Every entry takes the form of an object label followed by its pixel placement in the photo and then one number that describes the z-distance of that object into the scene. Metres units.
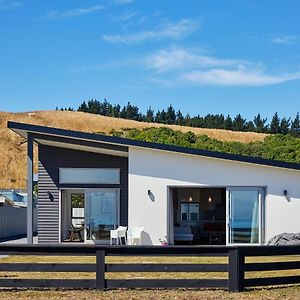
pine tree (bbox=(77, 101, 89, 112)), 107.38
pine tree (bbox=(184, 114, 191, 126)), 85.81
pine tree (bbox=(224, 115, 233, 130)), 82.62
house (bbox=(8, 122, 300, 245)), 17.70
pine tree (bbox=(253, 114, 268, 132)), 79.94
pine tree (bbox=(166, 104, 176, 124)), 93.56
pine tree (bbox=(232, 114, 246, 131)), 81.44
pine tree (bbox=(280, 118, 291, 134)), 79.05
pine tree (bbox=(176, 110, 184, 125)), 88.38
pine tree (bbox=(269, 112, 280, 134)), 79.32
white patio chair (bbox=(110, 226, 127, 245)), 18.08
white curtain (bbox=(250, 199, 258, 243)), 17.98
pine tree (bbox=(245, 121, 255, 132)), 81.25
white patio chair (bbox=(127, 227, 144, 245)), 17.61
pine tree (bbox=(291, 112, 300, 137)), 80.09
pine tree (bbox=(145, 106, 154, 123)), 94.44
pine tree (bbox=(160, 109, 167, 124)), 92.62
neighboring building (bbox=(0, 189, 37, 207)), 36.62
